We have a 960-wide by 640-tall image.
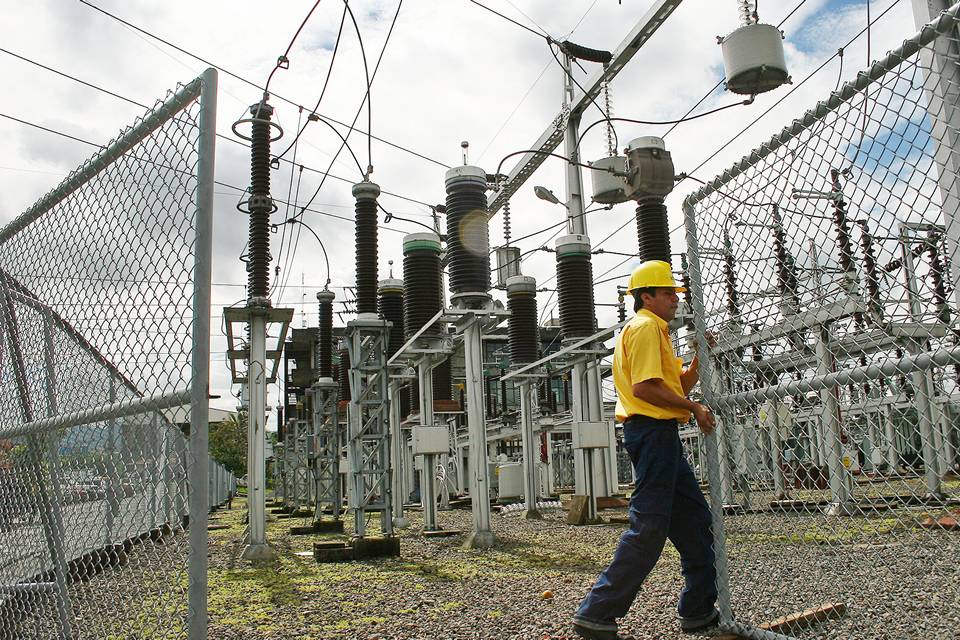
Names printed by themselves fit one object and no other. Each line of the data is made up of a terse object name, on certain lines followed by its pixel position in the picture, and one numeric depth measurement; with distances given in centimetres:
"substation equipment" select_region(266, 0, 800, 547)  845
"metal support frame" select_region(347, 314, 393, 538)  907
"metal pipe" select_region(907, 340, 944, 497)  277
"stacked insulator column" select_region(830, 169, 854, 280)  284
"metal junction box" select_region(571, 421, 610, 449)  1043
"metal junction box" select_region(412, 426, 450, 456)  995
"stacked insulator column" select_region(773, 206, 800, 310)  303
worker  315
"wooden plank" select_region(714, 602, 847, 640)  328
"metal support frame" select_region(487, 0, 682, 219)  988
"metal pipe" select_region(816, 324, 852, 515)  678
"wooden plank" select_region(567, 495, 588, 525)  1061
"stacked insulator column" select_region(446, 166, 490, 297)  846
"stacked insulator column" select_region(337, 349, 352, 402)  1464
